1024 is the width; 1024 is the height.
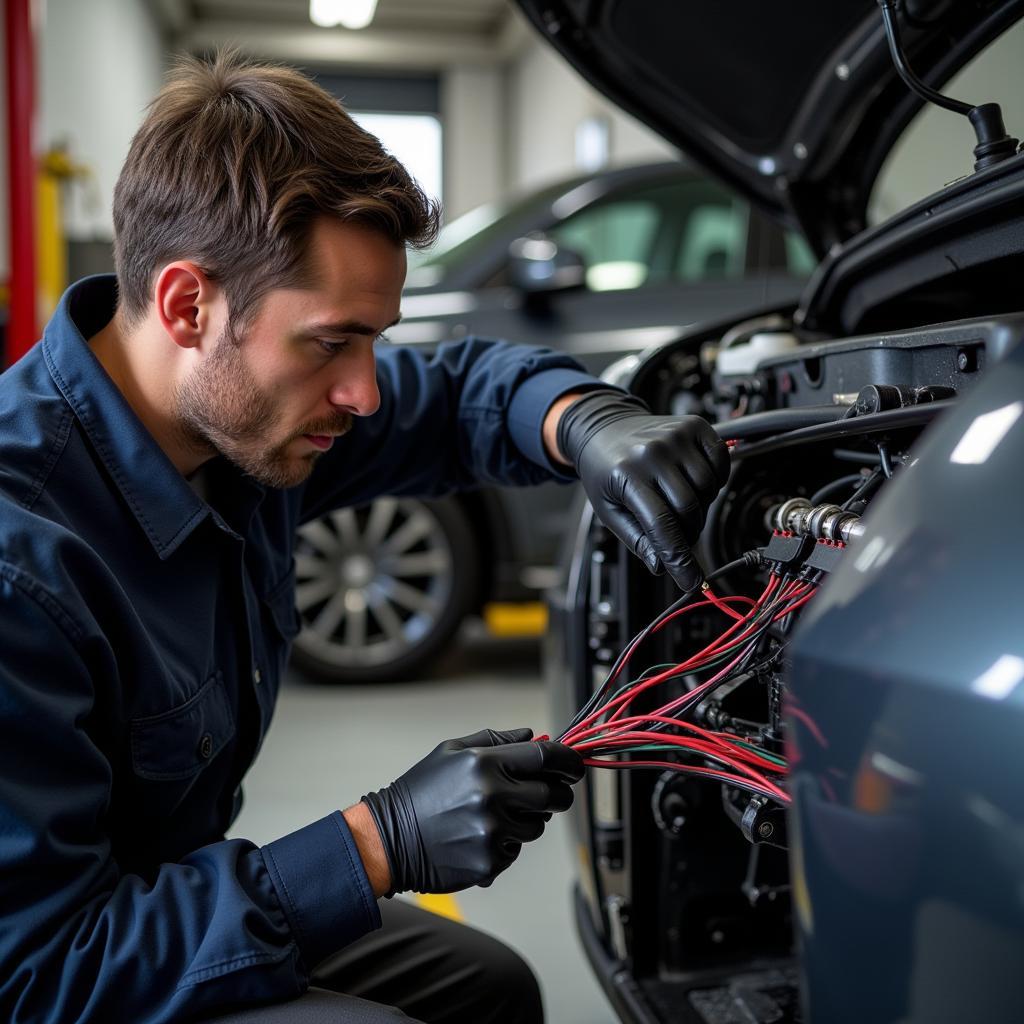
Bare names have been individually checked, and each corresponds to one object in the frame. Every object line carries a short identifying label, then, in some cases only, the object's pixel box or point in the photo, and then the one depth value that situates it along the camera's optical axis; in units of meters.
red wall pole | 4.07
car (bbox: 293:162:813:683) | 3.28
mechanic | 0.87
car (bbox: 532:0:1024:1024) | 0.58
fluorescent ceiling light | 9.35
